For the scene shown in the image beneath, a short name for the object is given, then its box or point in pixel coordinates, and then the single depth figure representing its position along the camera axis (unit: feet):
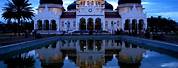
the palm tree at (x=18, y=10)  81.00
